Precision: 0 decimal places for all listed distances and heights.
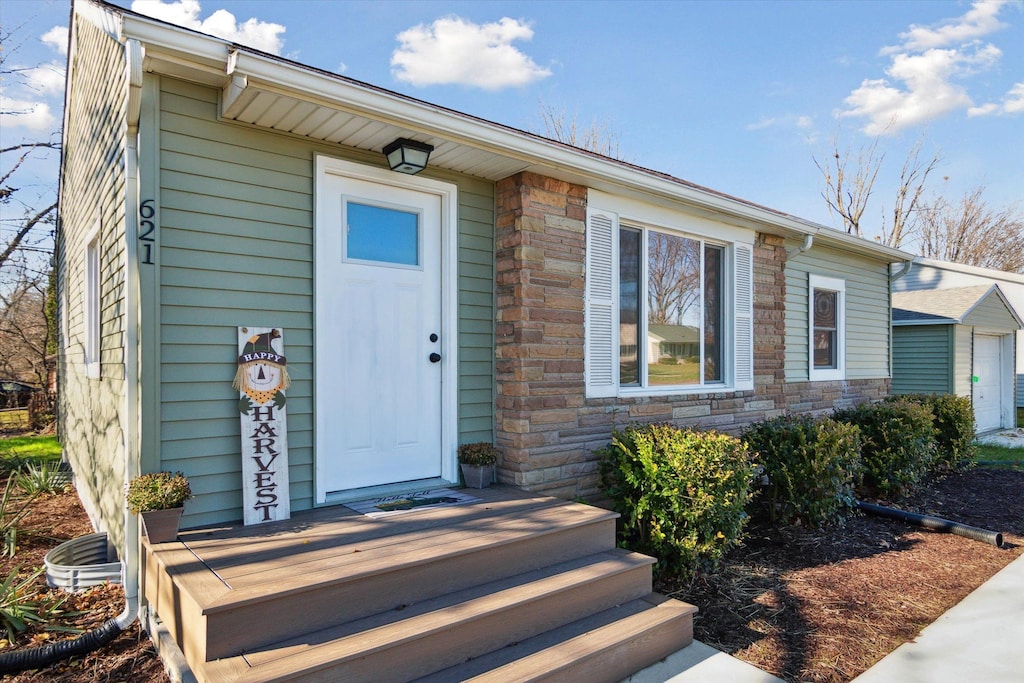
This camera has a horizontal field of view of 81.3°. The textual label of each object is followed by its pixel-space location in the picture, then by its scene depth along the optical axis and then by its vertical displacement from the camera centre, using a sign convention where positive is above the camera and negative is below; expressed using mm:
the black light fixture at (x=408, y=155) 3594 +1143
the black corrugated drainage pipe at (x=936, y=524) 4746 -1540
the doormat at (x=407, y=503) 3451 -974
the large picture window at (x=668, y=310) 5012 +289
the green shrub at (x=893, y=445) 6016 -1058
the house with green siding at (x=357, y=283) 3000 +402
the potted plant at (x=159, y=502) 2736 -737
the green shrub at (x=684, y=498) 3627 -972
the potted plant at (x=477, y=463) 4090 -832
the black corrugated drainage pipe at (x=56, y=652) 2496 -1342
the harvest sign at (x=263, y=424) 3180 -440
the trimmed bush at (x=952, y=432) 7508 -1148
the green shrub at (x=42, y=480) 5664 -1334
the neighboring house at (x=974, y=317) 11195 +546
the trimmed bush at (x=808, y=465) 4734 -994
